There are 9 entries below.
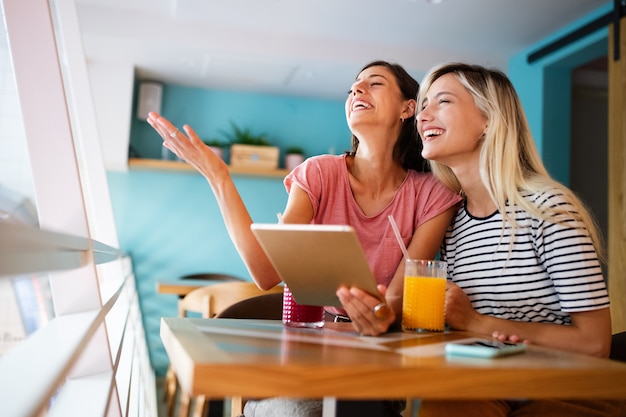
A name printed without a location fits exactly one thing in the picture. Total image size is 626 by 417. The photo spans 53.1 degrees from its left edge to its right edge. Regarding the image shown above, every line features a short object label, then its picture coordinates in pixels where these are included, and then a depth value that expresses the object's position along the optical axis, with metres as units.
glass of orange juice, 1.23
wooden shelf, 4.88
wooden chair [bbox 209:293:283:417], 1.68
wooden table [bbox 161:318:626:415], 0.72
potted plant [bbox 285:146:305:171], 5.33
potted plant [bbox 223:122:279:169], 5.11
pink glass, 1.27
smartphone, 0.91
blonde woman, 1.34
